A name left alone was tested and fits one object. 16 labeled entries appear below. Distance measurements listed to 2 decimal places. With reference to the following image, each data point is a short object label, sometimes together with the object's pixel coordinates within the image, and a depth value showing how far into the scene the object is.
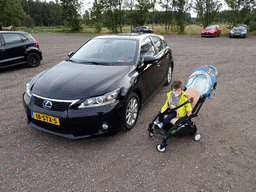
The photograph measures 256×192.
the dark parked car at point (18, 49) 7.20
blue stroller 3.04
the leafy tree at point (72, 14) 37.36
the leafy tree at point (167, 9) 29.72
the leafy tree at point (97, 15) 32.60
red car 22.36
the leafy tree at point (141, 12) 31.55
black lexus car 2.80
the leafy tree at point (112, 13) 32.25
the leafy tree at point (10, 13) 30.84
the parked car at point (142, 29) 29.17
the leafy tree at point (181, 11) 28.78
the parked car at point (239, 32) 21.05
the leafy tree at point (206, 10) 26.84
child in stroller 3.04
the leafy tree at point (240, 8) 24.59
